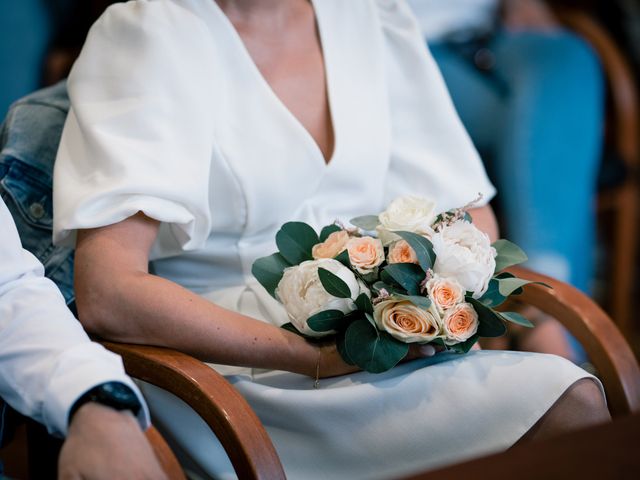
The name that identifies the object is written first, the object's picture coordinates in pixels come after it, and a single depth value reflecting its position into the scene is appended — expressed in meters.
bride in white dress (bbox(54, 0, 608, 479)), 1.43
